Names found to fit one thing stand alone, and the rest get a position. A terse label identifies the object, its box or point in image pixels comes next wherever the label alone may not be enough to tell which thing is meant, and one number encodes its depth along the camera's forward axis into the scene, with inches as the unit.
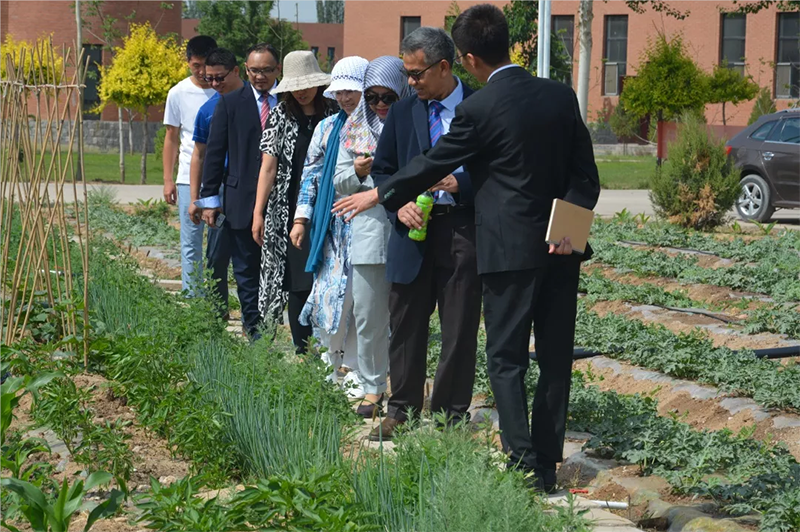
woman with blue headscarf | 349.4
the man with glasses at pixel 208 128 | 467.7
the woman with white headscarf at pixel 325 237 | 377.8
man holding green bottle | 311.7
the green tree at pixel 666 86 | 1783.7
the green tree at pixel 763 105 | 2311.4
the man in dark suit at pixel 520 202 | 274.9
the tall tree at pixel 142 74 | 1598.5
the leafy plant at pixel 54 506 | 202.3
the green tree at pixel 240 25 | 2981.4
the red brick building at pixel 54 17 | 2785.4
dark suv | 997.7
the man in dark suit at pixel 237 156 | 444.5
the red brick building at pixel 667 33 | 2614.9
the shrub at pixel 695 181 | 880.1
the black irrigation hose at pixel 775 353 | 420.8
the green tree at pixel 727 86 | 2197.3
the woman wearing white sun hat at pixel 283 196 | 413.3
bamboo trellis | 375.9
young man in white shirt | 497.6
